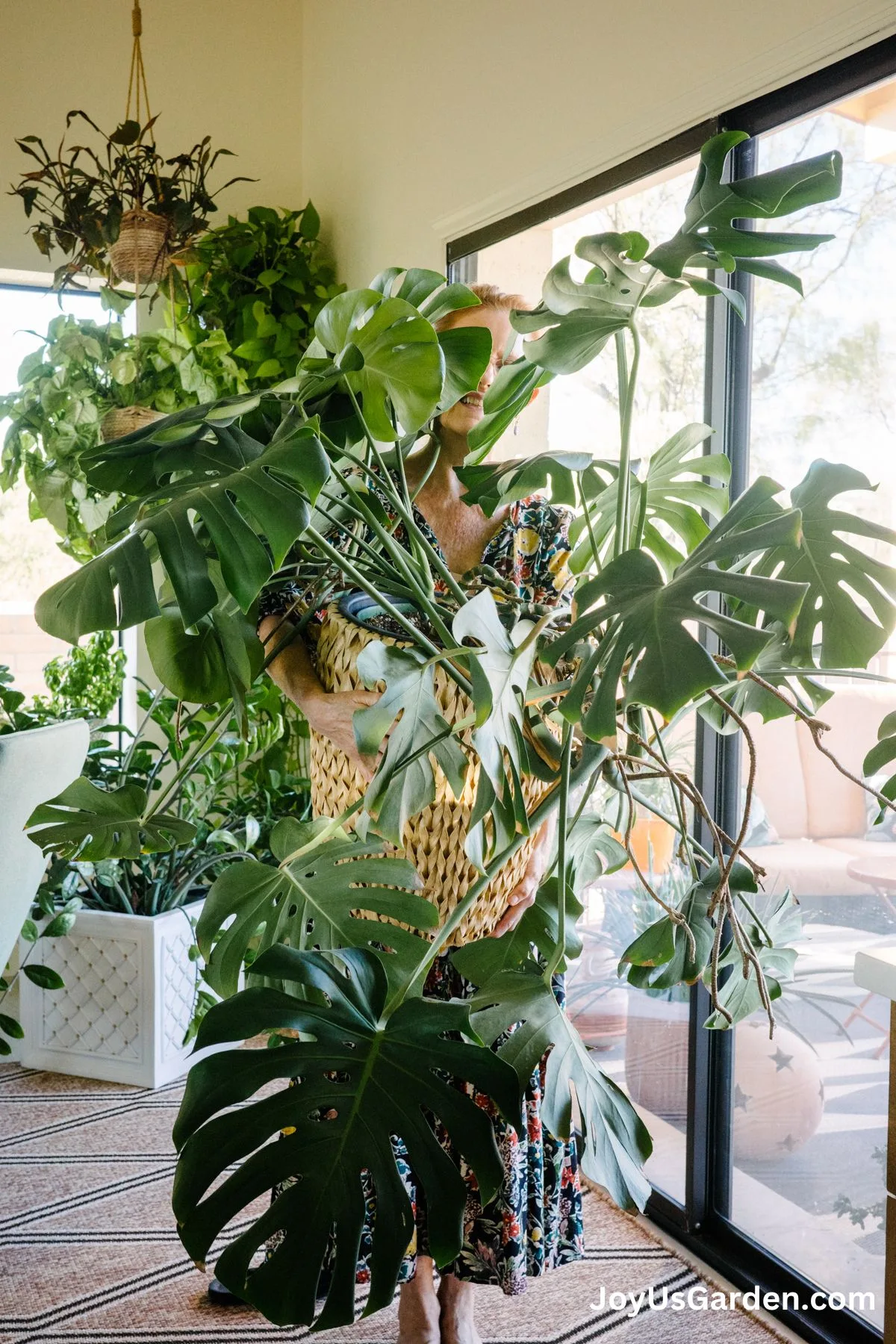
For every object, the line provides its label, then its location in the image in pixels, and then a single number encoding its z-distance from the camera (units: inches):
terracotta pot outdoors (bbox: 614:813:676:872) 84.9
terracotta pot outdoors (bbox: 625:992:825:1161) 73.5
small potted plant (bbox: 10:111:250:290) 114.3
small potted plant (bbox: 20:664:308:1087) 107.3
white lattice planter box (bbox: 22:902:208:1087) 107.3
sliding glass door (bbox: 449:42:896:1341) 66.8
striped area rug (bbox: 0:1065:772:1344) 71.6
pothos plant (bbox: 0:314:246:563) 117.0
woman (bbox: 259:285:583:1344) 57.7
